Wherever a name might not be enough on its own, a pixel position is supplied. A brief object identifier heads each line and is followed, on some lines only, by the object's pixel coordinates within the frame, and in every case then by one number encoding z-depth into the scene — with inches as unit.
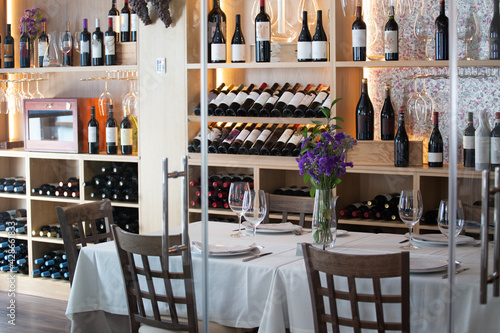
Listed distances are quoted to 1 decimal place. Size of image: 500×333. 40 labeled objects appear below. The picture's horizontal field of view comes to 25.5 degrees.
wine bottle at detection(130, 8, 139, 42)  217.7
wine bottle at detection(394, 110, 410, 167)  210.6
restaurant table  190.0
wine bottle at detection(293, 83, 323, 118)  226.0
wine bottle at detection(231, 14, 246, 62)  211.0
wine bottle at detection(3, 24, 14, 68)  234.7
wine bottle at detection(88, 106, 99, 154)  231.8
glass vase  235.2
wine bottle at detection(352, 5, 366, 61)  214.4
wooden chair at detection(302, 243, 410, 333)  201.0
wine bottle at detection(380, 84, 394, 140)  212.7
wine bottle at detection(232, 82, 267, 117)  211.4
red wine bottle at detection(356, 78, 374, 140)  216.3
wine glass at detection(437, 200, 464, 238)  189.2
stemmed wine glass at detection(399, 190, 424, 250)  212.2
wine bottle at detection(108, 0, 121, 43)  224.2
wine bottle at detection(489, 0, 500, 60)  188.2
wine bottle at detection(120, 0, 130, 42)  220.0
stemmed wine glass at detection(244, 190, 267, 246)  232.1
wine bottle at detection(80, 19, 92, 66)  225.9
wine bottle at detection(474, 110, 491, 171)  187.8
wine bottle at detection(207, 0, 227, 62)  211.2
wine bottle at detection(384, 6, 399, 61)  207.8
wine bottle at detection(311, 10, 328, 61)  223.9
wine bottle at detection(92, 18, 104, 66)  220.9
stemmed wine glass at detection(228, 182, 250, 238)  222.4
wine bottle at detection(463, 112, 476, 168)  188.5
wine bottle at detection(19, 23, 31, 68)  232.3
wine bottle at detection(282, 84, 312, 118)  232.4
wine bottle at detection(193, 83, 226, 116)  214.9
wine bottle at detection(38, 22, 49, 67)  231.4
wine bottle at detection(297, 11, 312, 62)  224.8
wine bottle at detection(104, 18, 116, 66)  217.5
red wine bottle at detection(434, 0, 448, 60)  193.4
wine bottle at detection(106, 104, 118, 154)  227.3
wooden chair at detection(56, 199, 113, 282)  237.3
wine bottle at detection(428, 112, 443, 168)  197.2
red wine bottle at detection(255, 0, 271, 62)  219.3
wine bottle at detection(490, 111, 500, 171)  186.9
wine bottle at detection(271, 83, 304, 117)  236.6
